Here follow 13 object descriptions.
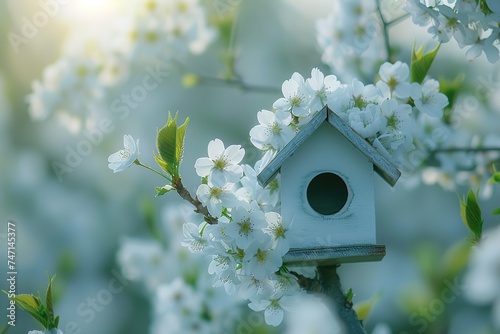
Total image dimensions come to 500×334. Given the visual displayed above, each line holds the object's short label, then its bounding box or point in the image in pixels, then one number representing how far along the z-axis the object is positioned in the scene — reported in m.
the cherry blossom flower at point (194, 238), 1.89
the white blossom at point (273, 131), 1.91
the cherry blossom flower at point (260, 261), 1.86
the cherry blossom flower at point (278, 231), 1.87
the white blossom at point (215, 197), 1.87
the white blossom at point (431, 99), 1.98
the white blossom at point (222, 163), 1.88
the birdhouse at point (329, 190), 1.90
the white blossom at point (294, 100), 1.90
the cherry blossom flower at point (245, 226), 1.86
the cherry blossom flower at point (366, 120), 1.92
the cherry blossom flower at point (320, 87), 1.92
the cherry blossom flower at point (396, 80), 1.96
